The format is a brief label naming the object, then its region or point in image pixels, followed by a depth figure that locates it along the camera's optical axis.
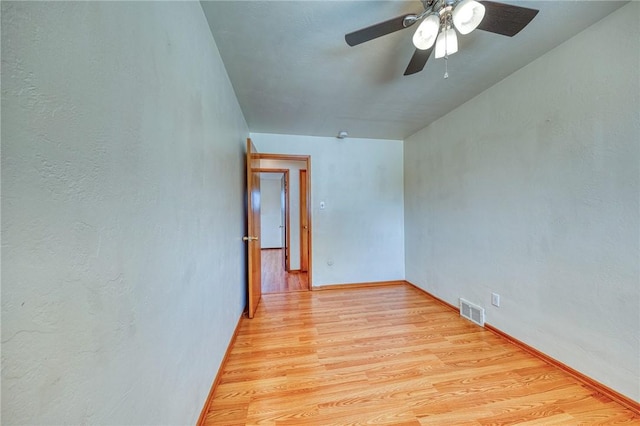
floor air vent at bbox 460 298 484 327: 2.32
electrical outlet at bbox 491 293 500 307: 2.16
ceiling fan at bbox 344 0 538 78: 1.11
